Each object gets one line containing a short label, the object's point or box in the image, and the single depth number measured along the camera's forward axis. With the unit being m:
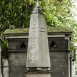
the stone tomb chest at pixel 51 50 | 12.70
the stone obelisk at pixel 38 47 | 9.06
